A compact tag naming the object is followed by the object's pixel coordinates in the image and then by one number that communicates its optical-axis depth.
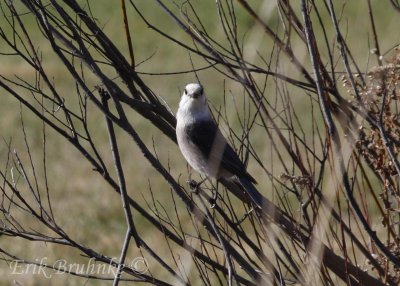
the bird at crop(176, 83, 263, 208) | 8.62
